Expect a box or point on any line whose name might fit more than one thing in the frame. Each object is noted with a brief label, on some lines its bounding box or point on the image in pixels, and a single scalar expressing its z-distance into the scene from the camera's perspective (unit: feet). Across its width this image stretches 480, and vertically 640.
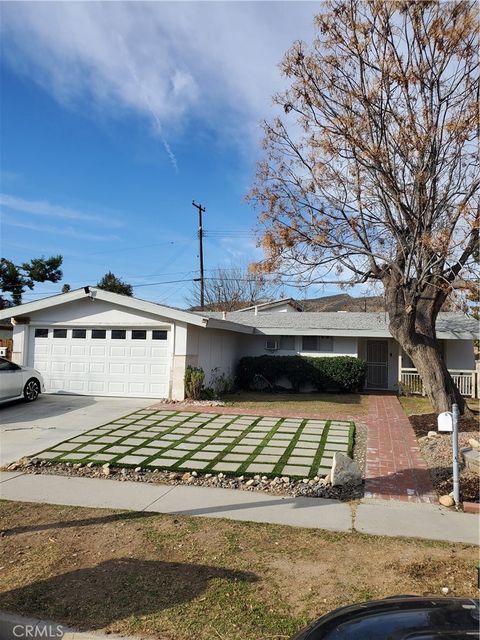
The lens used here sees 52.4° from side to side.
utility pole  118.11
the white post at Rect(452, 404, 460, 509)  19.61
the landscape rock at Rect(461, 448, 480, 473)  22.70
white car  41.45
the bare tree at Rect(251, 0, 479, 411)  31.12
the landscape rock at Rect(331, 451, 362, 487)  21.33
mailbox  20.18
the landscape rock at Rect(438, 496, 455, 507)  19.36
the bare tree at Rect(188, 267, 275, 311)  146.20
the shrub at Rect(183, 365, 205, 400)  47.52
